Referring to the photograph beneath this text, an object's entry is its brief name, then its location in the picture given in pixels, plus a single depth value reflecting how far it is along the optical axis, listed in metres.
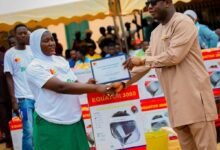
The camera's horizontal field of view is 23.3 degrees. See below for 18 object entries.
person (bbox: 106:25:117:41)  13.16
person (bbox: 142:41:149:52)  10.70
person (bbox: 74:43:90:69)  11.39
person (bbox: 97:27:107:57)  11.92
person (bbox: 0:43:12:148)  9.44
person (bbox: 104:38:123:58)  10.38
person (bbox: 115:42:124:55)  10.47
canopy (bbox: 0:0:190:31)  9.74
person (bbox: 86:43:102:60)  12.33
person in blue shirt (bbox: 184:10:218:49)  9.09
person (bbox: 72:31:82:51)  13.51
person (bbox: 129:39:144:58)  9.78
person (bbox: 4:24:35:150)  7.49
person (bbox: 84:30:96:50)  13.13
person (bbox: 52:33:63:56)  12.83
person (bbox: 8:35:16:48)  10.32
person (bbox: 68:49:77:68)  11.93
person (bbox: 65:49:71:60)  13.65
